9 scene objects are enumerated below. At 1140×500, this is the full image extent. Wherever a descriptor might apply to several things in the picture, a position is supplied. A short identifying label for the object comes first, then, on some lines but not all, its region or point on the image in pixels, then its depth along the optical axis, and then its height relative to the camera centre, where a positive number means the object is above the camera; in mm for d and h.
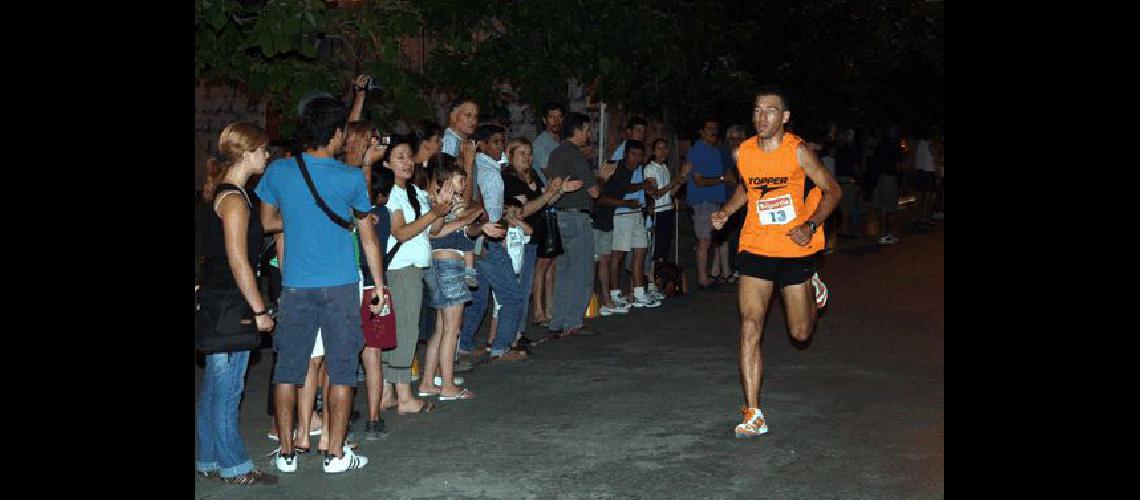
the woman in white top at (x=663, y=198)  16109 +487
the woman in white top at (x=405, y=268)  9062 -149
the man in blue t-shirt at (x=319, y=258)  7332 -69
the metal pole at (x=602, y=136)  17453 +1252
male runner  8781 +128
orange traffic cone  14562 -644
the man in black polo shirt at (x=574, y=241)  12875 +18
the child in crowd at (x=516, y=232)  11664 +91
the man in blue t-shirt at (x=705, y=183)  16891 +670
